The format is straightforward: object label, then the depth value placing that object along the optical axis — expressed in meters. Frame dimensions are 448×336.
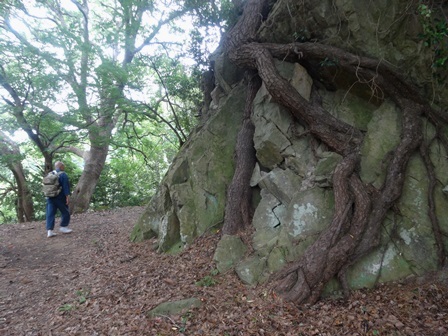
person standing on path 7.47
